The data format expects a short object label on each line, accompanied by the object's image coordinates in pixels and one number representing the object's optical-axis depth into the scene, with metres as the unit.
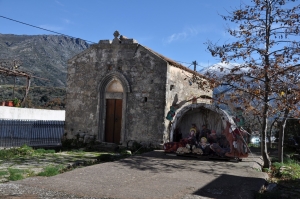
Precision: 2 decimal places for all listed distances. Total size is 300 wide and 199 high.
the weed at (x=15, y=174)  7.39
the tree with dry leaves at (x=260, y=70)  9.90
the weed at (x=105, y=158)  11.10
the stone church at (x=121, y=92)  13.77
